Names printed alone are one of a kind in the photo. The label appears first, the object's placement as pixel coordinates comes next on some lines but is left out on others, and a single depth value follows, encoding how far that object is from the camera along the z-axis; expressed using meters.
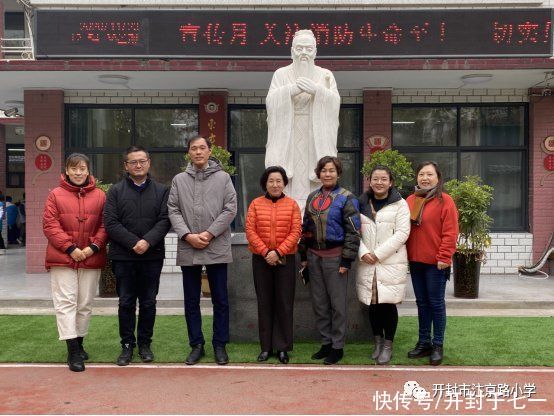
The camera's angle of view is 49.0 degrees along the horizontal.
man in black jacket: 4.87
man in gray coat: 4.88
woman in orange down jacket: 4.90
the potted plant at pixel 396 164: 7.97
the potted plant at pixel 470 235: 7.71
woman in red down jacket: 4.83
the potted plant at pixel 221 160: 7.91
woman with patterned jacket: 4.84
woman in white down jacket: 4.84
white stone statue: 5.73
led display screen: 8.20
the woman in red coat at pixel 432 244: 4.87
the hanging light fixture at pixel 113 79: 8.84
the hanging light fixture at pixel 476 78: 8.94
